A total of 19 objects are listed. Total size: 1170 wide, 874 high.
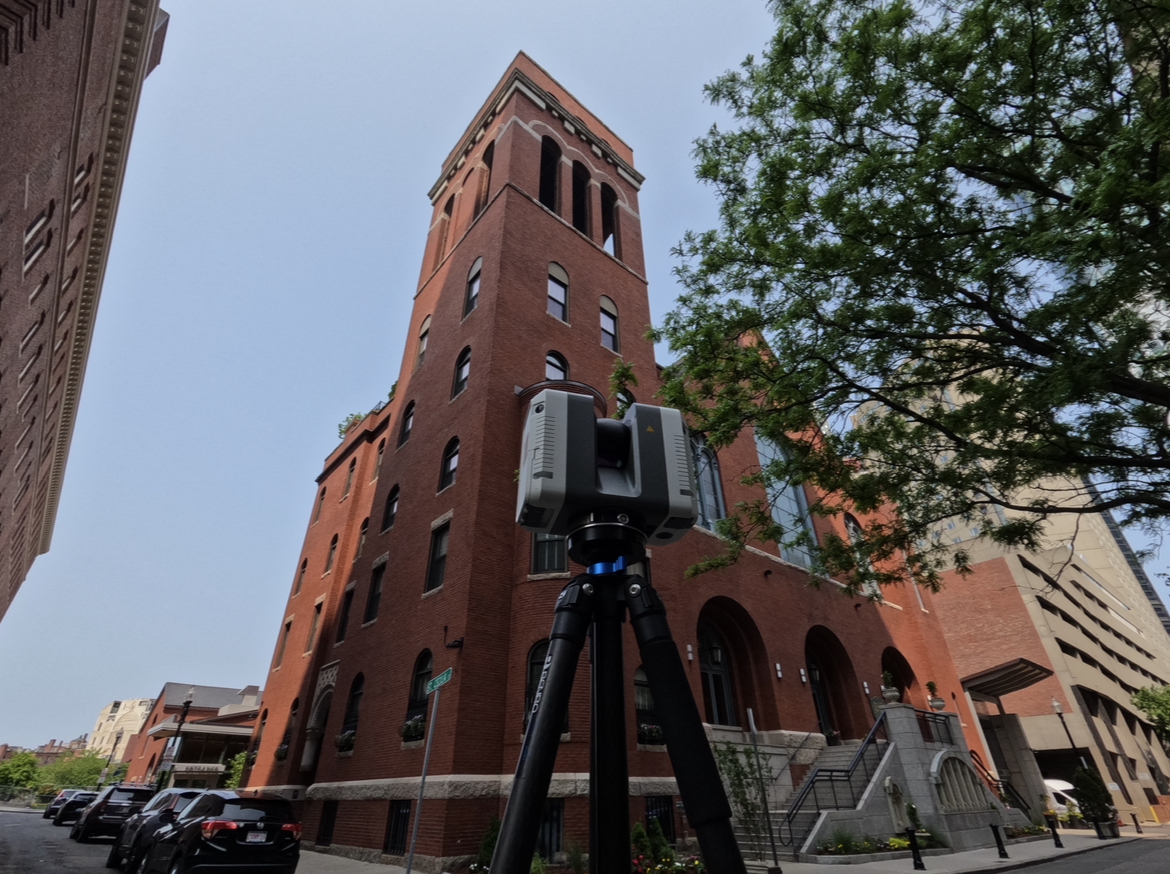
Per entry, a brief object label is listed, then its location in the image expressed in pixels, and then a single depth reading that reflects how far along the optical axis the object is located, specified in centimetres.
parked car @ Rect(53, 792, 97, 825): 2738
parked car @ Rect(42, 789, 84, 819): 3078
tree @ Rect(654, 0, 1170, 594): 672
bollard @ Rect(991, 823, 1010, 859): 1409
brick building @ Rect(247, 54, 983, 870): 1391
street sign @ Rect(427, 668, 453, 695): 877
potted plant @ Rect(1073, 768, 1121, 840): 2073
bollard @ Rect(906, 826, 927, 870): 1202
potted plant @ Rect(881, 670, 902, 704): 1792
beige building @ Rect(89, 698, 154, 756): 14538
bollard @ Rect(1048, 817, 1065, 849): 1688
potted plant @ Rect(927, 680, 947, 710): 2038
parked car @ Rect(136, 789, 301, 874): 864
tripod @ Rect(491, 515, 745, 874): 163
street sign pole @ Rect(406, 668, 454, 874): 871
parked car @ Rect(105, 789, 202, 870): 1125
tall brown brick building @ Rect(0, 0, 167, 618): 1110
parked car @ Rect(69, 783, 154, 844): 1791
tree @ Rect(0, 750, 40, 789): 9725
